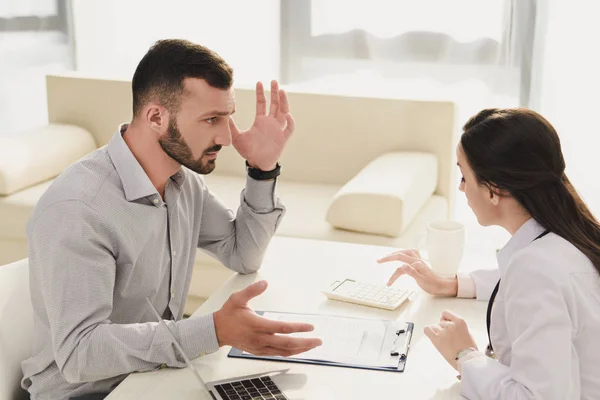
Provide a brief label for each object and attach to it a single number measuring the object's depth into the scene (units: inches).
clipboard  103.0
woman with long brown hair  94.8
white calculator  112.4
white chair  108.1
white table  100.4
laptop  99.1
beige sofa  166.2
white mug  118.3
